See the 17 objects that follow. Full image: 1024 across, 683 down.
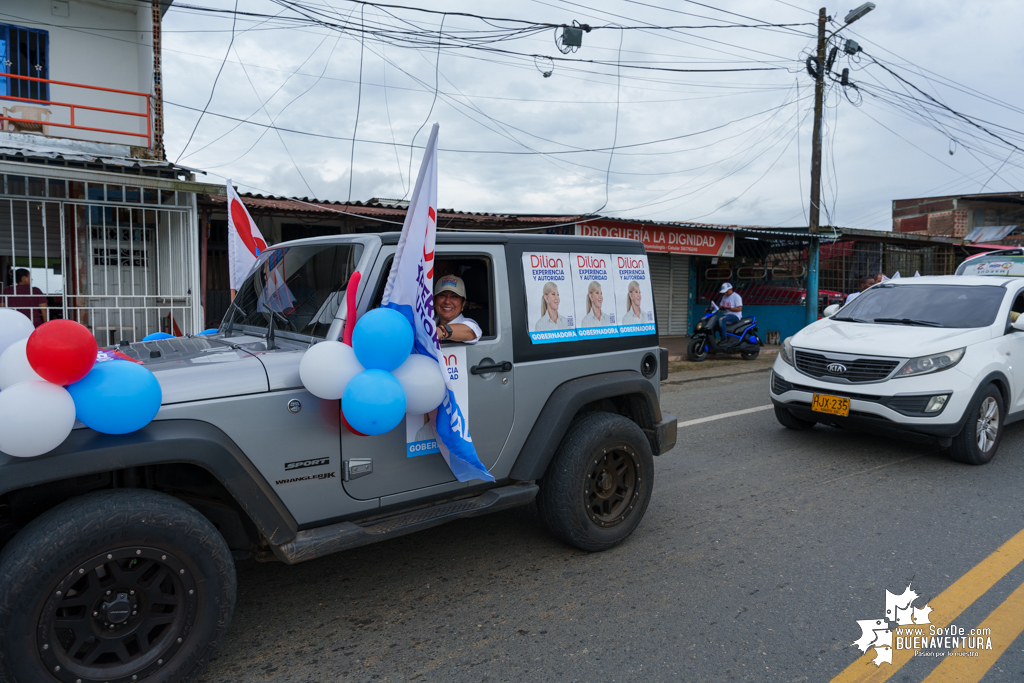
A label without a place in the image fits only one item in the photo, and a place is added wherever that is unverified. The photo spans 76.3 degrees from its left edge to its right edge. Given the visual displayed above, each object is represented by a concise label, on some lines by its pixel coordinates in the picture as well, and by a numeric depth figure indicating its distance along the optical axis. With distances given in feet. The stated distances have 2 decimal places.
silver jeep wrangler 7.53
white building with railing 29.99
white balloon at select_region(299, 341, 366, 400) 8.87
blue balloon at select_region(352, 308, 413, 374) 8.98
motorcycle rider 44.45
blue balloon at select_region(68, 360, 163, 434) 7.45
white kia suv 17.88
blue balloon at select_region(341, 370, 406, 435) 8.82
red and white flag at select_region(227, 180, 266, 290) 17.35
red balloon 7.22
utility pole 53.72
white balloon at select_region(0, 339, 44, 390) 7.59
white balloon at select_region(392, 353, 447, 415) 9.50
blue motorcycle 44.19
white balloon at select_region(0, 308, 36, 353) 8.72
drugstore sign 41.81
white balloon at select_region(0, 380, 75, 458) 6.84
